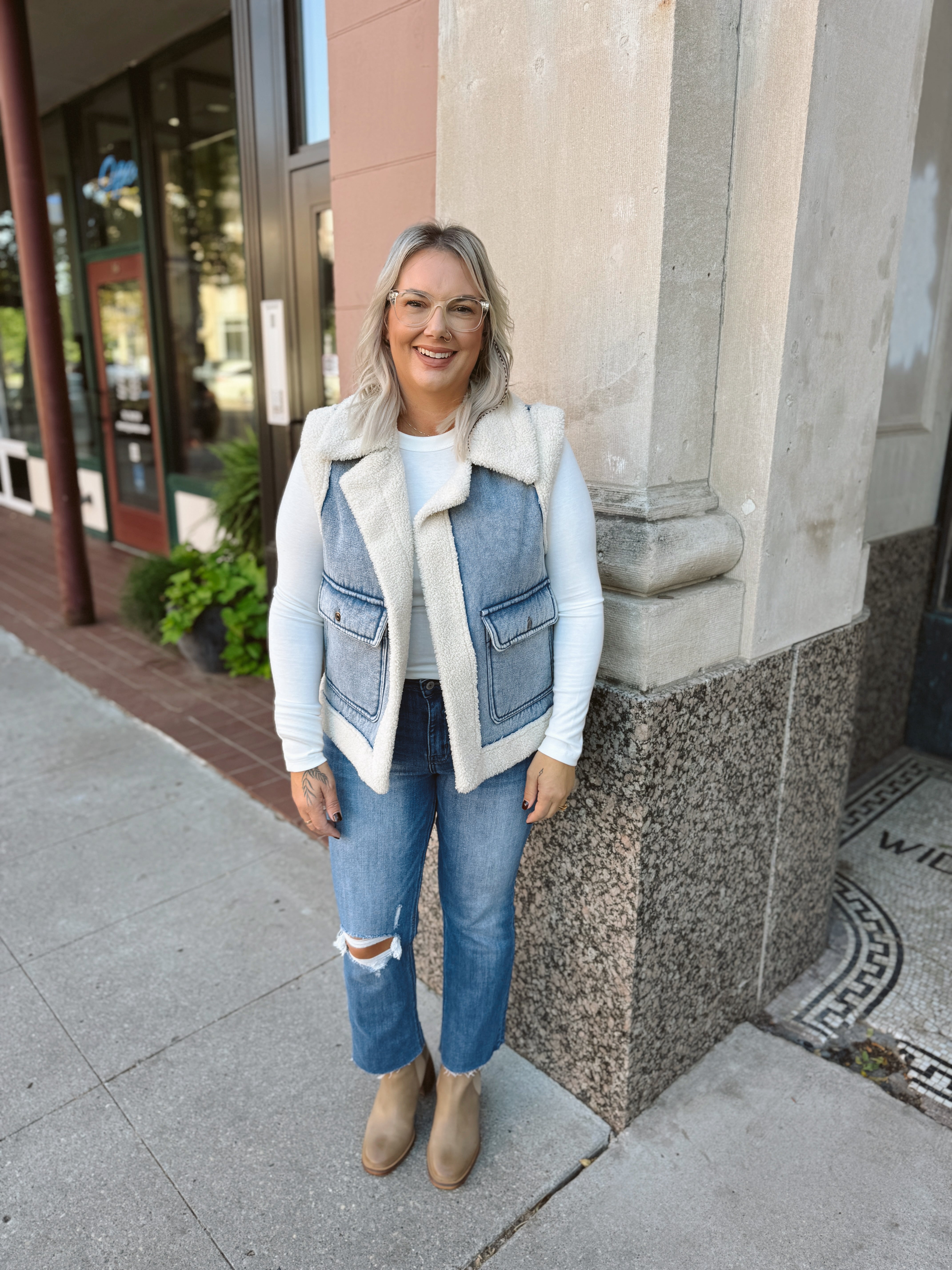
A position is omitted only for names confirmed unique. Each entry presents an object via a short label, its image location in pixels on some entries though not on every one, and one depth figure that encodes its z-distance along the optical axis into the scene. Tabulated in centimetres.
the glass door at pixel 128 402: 795
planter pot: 521
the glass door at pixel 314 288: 440
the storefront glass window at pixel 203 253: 670
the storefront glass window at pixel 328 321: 447
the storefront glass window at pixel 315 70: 419
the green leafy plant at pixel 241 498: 551
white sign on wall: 477
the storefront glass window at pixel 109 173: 751
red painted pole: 538
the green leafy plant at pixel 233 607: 519
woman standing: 169
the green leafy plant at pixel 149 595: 569
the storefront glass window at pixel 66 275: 859
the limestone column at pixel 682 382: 188
